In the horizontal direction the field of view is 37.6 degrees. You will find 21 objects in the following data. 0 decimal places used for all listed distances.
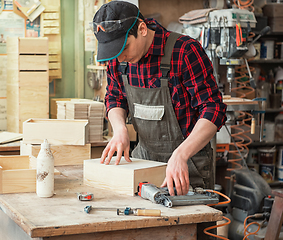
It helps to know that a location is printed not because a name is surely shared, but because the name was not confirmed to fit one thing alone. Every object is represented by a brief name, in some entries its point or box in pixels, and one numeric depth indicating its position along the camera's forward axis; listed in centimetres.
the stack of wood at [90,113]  327
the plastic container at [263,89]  497
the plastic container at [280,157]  505
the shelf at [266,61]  487
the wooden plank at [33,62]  345
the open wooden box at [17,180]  177
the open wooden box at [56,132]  263
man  184
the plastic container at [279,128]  505
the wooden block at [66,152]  252
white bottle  172
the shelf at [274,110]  495
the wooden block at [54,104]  380
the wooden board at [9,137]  326
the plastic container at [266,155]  490
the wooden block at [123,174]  179
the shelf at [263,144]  491
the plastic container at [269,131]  497
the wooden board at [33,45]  344
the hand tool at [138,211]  148
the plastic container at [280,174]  502
